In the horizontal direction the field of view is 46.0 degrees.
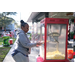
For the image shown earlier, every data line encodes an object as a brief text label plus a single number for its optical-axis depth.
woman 2.02
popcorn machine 3.45
